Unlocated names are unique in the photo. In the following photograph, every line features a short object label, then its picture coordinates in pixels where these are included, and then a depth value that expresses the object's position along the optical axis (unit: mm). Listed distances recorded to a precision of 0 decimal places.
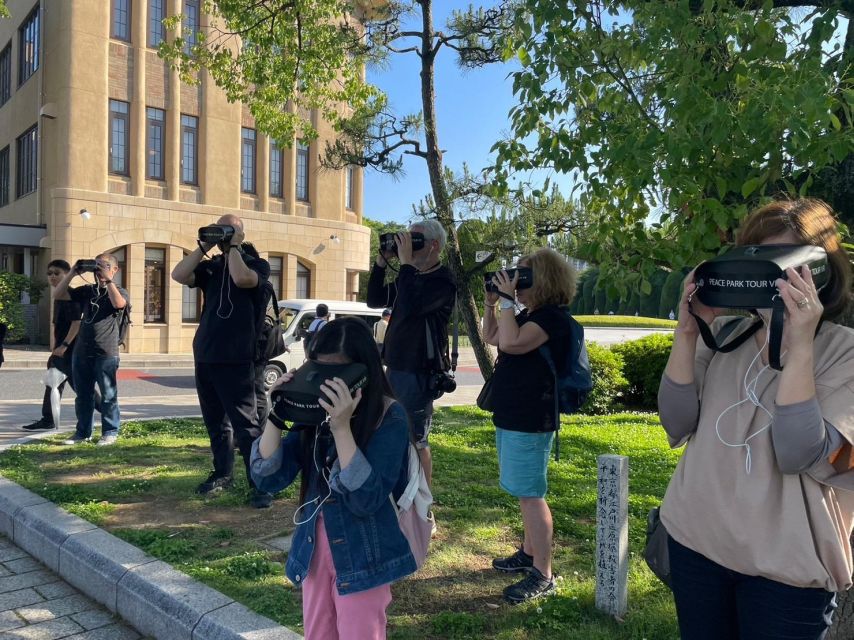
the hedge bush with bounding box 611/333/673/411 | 11922
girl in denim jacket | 2191
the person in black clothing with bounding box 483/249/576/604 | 3332
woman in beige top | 1605
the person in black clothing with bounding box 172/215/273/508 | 4676
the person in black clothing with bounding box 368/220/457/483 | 4180
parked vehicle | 12781
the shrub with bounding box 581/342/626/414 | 11078
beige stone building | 18656
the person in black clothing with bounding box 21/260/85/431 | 6746
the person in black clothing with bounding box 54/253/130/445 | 6379
